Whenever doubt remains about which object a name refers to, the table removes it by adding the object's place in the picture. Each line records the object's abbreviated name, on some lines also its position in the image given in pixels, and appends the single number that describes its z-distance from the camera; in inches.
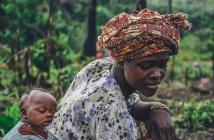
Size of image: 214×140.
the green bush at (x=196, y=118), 307.1
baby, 134.3
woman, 128.9
